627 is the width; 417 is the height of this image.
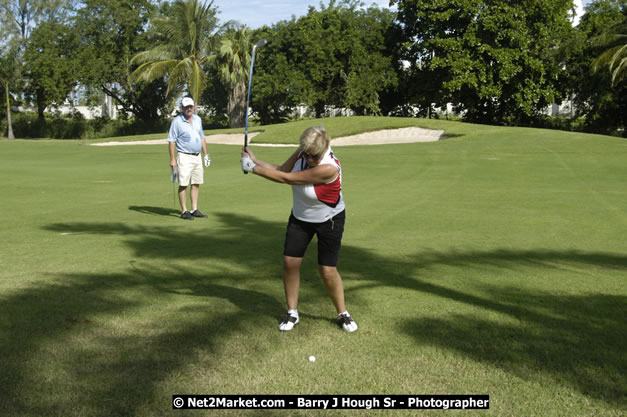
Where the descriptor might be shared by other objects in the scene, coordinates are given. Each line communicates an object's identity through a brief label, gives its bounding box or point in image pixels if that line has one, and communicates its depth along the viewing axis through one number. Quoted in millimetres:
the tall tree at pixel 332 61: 54125
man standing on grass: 11461
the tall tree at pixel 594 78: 44094
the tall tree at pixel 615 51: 36969
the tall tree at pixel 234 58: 50438
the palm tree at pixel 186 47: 42719
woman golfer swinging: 4988
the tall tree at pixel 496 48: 44969
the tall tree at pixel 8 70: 55031
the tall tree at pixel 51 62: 55719
